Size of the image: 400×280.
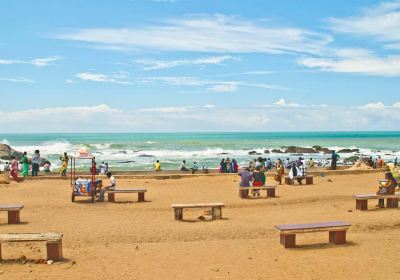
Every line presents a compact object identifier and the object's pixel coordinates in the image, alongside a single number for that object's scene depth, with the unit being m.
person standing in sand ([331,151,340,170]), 27.95
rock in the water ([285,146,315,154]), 66.31
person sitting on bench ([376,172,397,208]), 14.67
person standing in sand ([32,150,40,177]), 23.67
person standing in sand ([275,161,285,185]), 20.96
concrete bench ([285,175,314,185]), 20.86
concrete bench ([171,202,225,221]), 13.38
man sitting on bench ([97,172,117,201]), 16.70
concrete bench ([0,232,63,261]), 8.78
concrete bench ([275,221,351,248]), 9.80
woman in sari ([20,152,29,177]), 23.06
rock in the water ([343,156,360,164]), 45.80
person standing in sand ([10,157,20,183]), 20.75
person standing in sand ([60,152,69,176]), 23.18
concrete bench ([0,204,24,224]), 12.76
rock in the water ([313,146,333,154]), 67.06
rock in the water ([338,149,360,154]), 66.40
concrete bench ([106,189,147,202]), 16.54
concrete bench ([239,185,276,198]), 17.12
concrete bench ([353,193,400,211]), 14.18
